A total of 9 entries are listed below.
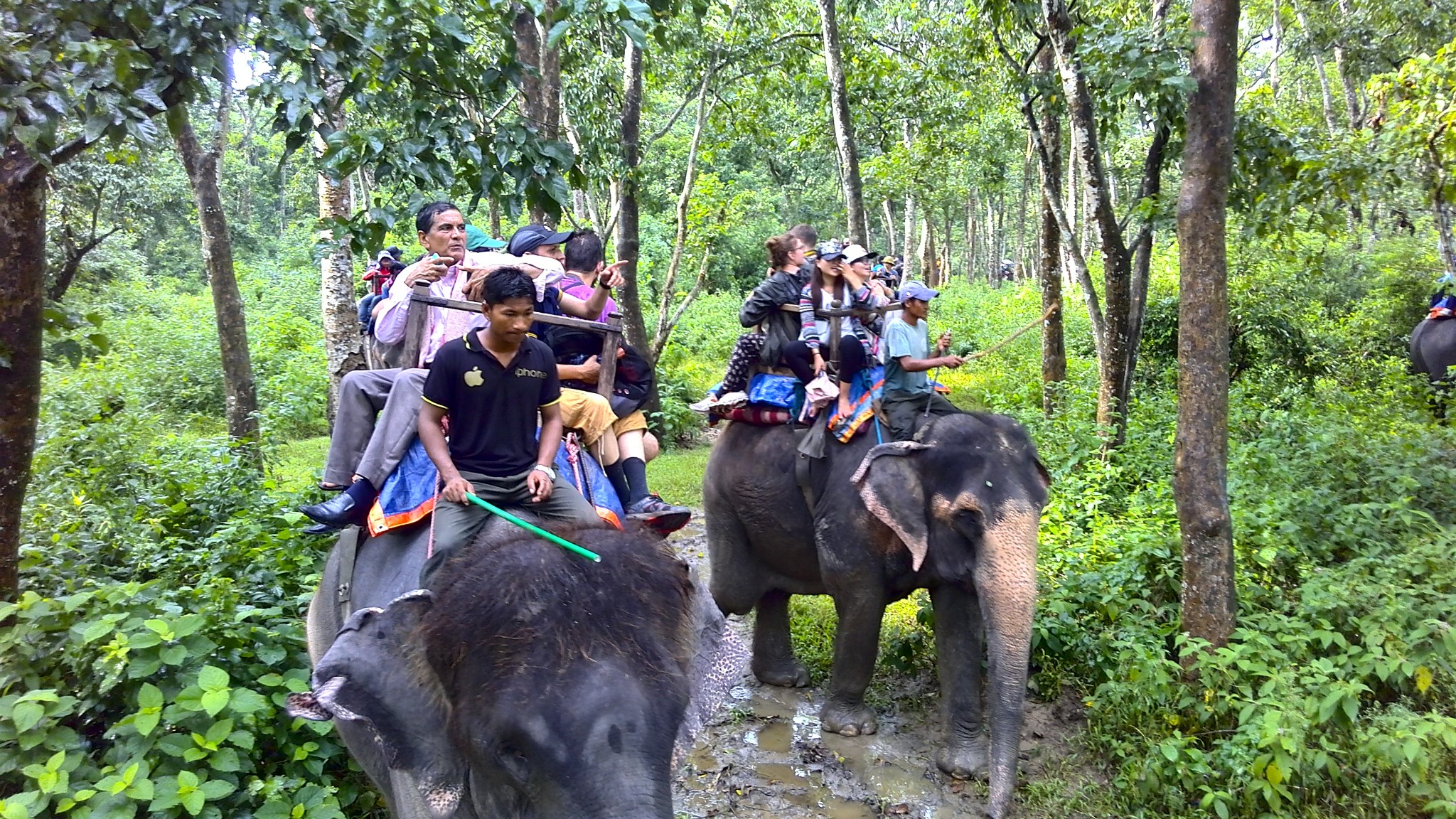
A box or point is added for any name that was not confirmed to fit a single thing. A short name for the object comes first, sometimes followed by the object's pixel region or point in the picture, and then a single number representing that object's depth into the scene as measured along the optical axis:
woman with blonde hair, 6.05
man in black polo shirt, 3.04
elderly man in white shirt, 3.46
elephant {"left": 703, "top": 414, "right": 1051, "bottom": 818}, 4.54
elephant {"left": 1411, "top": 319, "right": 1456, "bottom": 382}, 10.07
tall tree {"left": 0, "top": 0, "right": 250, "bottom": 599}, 2.95
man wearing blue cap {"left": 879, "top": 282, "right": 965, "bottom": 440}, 5.45
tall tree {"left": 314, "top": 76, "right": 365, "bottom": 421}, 7.05
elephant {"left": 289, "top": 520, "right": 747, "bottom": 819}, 2.00
